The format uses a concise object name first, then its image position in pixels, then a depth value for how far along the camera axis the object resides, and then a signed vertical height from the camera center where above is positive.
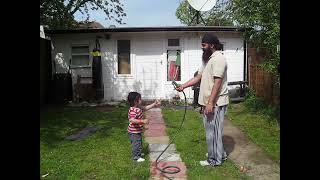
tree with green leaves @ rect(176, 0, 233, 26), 13.71 +7.02
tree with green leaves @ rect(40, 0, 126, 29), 9.22 +3.18
